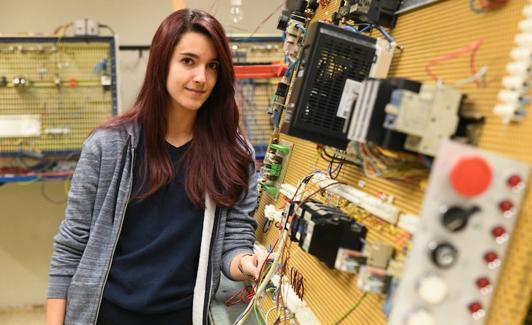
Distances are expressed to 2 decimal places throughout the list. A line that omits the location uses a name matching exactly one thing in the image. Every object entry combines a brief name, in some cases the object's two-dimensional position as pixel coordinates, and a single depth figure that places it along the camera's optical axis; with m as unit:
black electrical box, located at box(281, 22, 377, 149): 1.00
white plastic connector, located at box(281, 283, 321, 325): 1.14
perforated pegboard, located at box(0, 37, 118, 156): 2.44
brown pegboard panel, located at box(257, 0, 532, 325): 0.65
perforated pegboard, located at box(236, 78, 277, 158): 2.41
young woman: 1.23
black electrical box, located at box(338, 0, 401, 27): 1.09
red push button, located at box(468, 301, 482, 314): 0.66
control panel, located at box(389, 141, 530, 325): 0.60
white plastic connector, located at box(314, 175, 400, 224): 0.88
